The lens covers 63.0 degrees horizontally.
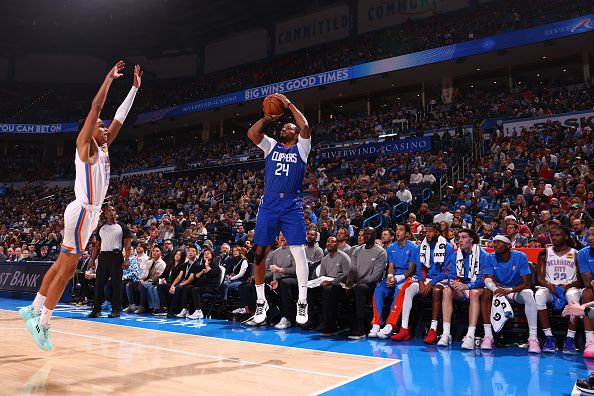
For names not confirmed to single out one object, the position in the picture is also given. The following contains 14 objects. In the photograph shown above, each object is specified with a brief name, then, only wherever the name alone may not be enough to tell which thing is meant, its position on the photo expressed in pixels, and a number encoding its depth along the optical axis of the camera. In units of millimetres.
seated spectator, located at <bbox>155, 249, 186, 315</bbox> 8492
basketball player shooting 4867
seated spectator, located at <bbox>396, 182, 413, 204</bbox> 12056
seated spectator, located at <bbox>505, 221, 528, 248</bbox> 7125
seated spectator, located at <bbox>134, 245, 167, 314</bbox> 8641
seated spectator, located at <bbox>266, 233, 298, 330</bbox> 6766
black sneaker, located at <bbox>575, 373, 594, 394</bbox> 3186
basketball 4730
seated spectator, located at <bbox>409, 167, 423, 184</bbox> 13812
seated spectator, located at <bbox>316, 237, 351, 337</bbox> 6156
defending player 4109
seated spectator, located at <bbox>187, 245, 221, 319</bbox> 7973
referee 7910
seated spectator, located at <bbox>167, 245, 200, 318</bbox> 8094
